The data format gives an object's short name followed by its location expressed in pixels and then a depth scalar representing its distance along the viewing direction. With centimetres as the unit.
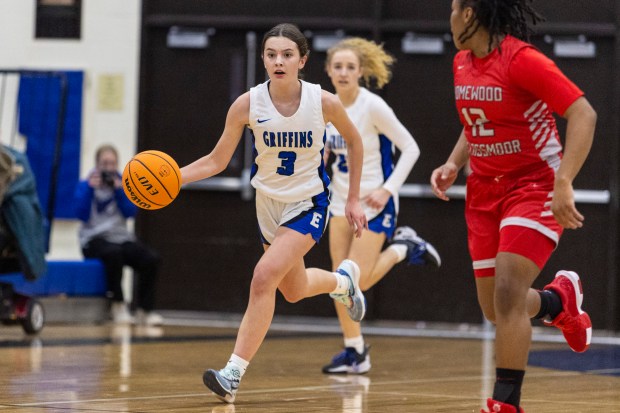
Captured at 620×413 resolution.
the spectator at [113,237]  1729
